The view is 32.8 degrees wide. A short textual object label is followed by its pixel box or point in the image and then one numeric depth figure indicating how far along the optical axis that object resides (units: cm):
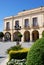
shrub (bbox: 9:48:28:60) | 482
